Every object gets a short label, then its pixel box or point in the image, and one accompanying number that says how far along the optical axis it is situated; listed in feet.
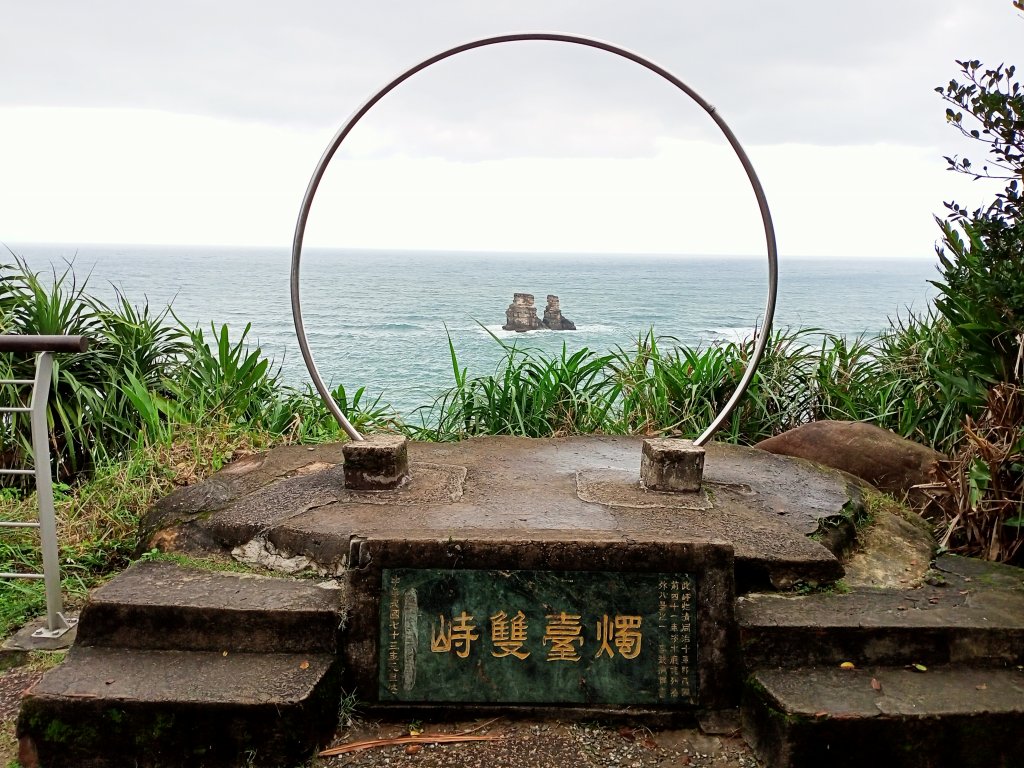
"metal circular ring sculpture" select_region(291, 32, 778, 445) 10.58
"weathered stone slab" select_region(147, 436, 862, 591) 8.86
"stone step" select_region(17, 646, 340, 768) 7.37
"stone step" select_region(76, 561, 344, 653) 8.14
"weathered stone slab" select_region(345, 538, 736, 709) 8.14
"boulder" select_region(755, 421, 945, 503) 12.85
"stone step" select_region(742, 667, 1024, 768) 7.22
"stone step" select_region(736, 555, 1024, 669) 8.01
